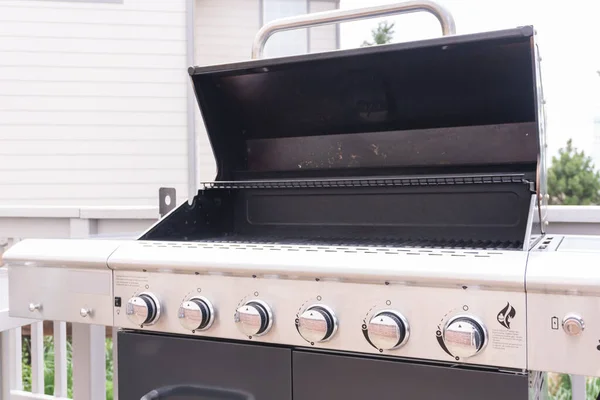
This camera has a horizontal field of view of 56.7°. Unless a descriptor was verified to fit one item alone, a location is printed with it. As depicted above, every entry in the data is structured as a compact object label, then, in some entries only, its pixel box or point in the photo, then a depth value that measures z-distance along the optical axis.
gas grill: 0.94
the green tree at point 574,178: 9.18
